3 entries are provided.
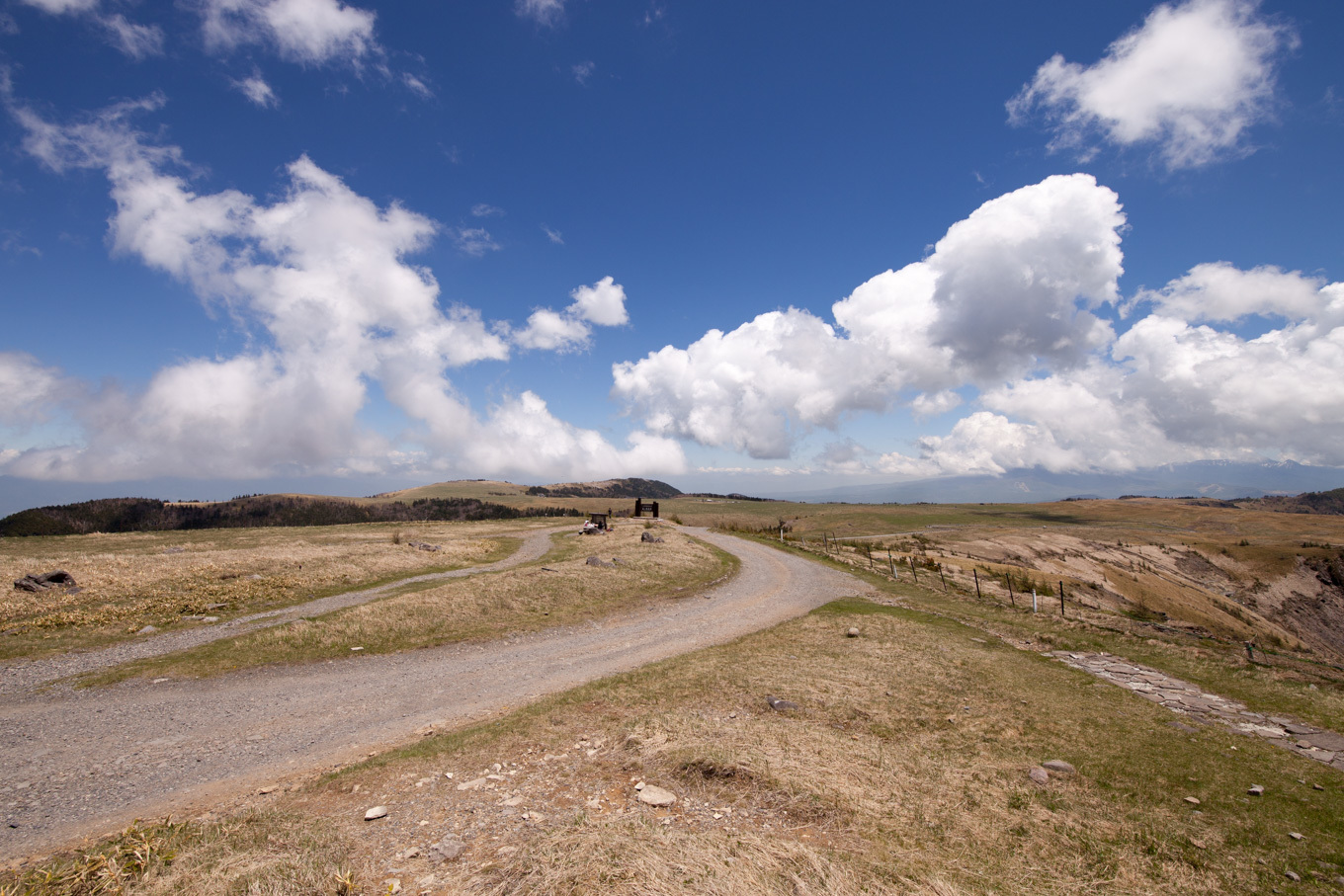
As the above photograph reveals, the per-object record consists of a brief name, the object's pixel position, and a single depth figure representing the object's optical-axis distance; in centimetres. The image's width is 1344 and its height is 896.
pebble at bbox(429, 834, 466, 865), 622
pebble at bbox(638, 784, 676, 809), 721
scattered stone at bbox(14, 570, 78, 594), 2161
